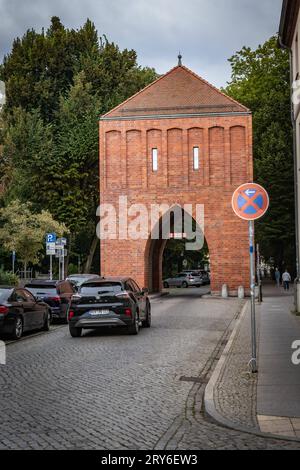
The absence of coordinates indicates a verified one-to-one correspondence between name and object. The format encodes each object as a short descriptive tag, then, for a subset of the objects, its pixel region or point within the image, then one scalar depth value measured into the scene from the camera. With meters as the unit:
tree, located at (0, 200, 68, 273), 38.66
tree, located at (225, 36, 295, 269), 49.32
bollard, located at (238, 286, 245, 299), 36.47
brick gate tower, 38.50
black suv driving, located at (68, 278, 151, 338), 15.97
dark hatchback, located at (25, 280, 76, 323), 20.72
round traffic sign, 10.55
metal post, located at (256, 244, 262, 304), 29.88
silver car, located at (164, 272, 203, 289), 59.38
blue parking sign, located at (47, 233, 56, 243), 27.05
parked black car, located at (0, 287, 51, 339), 15.24
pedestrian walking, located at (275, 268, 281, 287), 50.68
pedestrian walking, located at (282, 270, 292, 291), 41.69
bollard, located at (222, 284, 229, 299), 36.75
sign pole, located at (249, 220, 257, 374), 10.26
